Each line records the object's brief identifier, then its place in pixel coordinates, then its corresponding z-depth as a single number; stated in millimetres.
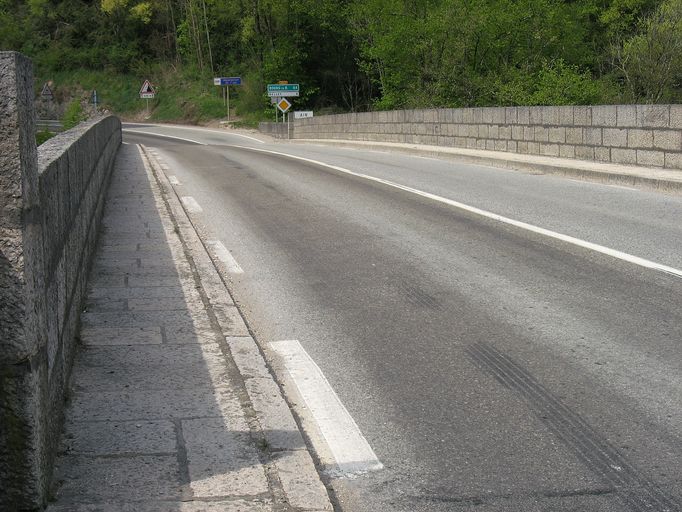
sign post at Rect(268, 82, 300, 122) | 60750
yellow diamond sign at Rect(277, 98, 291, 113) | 55469
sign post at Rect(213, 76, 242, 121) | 63781
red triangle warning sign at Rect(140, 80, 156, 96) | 61250
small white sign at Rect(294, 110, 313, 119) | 55156
